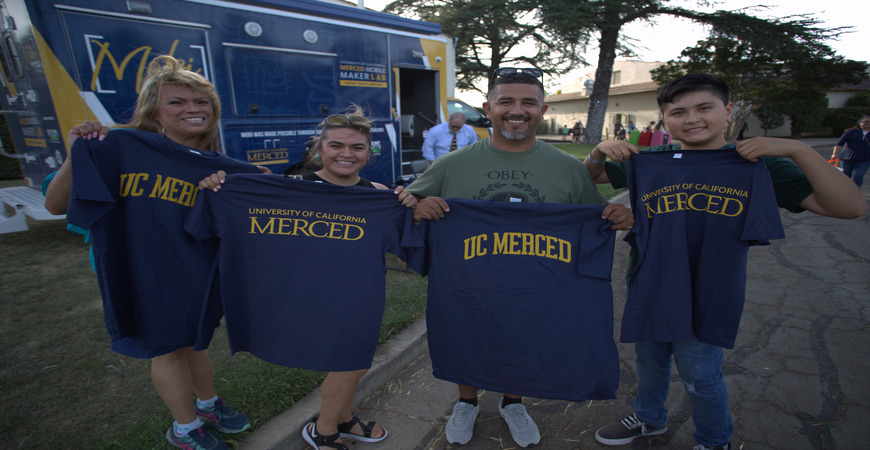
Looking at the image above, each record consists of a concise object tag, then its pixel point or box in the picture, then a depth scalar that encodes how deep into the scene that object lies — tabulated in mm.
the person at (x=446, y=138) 6809
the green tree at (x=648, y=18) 18312
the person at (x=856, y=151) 8031
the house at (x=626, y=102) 32281
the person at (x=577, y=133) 28562
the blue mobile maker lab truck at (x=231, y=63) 4250
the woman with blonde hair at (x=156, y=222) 1810
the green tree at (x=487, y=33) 21562
